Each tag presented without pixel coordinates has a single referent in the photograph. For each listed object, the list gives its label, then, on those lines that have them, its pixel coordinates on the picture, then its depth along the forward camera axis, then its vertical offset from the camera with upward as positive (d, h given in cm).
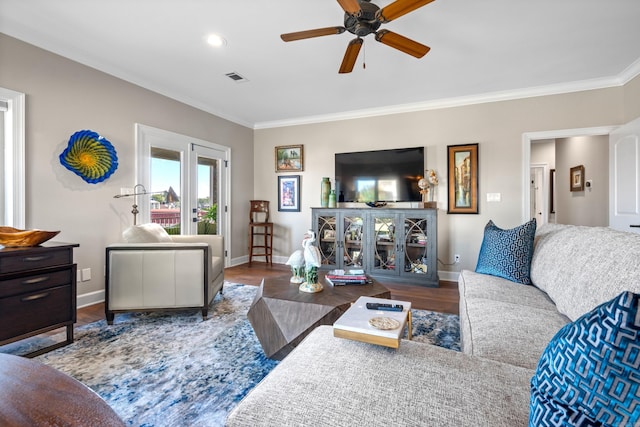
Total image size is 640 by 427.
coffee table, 173 -61
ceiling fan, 176 +124
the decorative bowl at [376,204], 420 +10
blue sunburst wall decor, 277 +55
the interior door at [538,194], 608 +34
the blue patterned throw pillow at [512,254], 211 -32
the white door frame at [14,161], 245 +44
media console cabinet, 372 -41
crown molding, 329 +146
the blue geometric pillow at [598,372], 45 -27
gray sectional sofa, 75 -51
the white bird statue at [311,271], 200 -41
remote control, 141 -46
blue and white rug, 145 -94
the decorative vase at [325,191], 450 +32
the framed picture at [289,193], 500 +32
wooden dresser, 184 -52
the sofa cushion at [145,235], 258 -20
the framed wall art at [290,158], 496 +91
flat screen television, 411 +53
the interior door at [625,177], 283 +33
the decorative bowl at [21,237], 194 -16
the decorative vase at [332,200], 441 +17
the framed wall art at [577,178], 462 +52
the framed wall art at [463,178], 388 +44
